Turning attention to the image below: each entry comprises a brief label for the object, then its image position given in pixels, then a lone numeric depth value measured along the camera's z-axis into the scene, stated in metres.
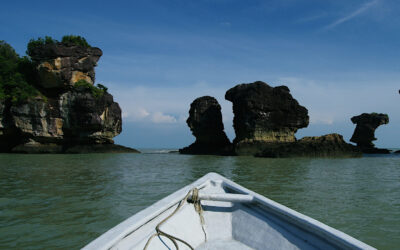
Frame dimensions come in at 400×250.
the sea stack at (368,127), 51.19
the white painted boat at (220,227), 2.09
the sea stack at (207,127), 39.41
